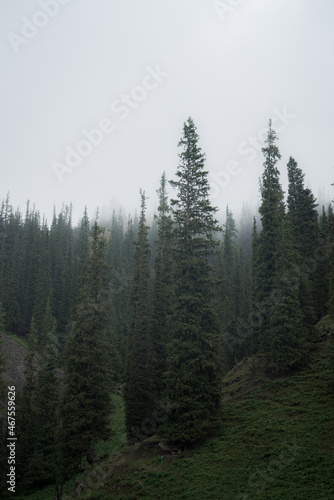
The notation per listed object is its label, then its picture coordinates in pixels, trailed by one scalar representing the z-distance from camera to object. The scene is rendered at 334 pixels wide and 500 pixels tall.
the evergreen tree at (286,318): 23.06
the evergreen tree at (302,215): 35.64
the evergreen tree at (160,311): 28.23
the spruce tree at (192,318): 18.48
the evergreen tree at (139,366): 26.25
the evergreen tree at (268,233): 26.80
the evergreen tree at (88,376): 21.05
